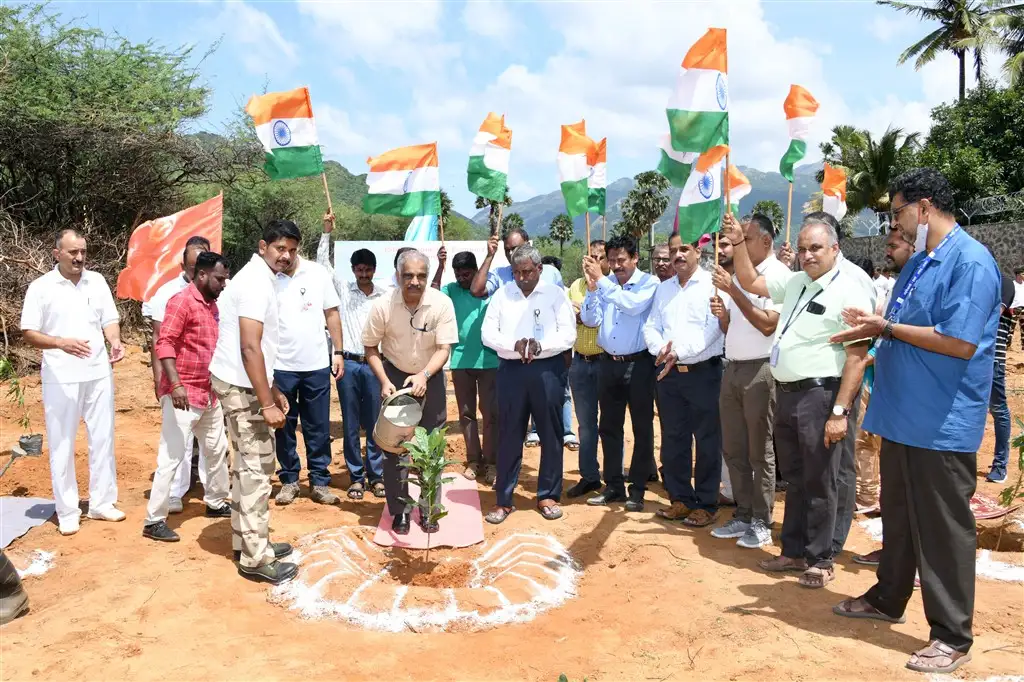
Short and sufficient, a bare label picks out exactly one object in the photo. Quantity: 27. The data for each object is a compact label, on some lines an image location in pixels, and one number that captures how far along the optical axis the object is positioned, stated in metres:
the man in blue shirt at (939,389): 3.31
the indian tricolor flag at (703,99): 4.67
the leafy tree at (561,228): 69.25
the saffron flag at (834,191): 8.95
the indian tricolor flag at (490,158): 7.39
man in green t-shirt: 6.83
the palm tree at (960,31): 28.33
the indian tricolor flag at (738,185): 8.04
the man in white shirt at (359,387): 6.38
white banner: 11.69
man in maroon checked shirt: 5.07
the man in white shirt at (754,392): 4.80
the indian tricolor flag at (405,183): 7.57
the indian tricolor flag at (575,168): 7.04
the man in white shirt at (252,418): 4.30
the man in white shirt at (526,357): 5.61
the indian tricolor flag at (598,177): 8.07
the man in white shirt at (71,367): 5.10
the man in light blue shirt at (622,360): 5.83
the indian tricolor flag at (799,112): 6.90
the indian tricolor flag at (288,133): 6.81
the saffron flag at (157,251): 6.91
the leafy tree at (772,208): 51.12
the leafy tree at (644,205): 48.22
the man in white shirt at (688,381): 5.39
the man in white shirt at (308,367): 5.75
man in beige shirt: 5.30
